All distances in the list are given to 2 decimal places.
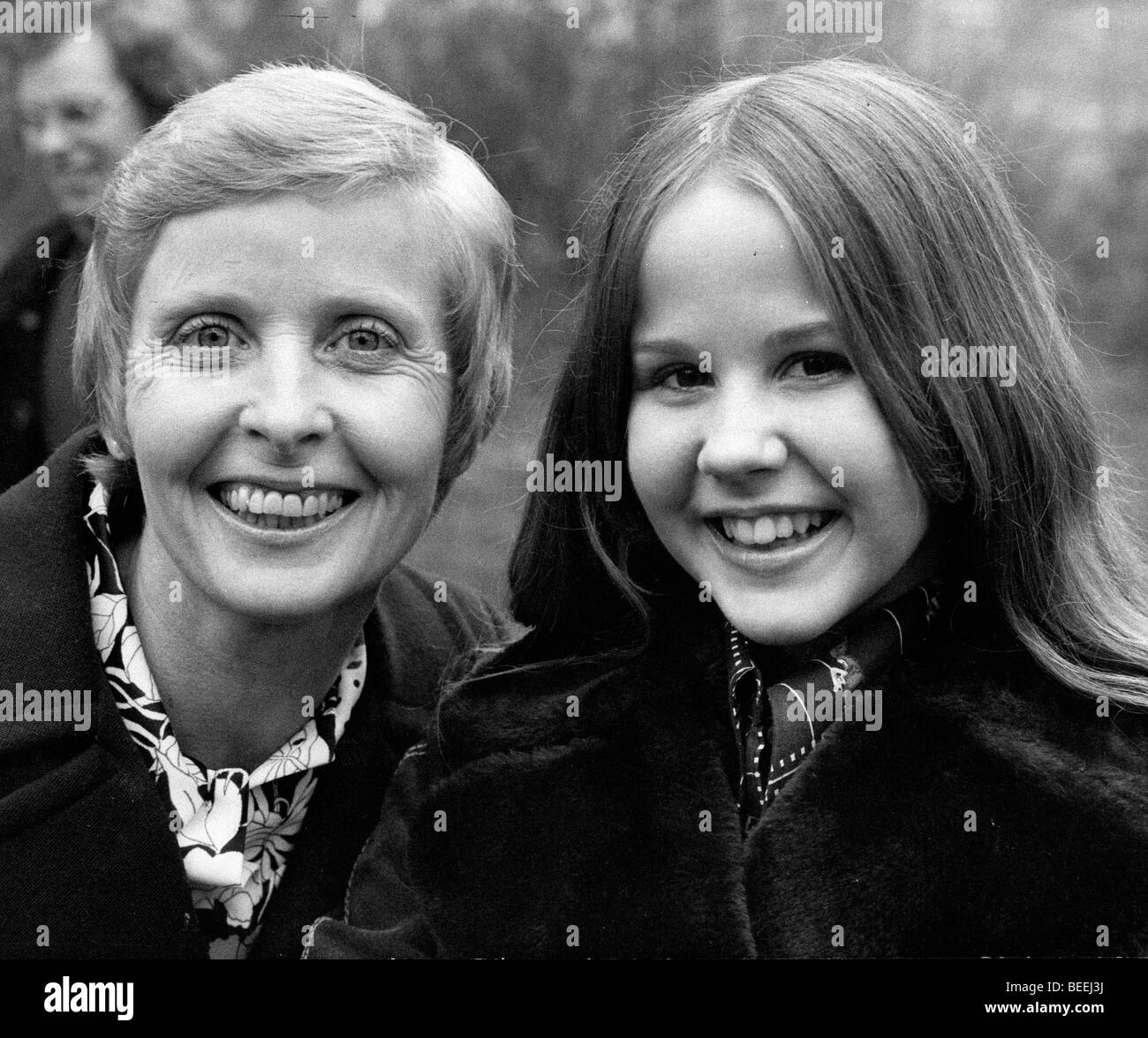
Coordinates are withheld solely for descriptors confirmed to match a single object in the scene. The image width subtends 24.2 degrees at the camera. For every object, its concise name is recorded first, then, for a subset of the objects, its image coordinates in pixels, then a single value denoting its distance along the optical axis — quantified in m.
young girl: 1.05
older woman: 1.08
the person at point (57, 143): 1.42
